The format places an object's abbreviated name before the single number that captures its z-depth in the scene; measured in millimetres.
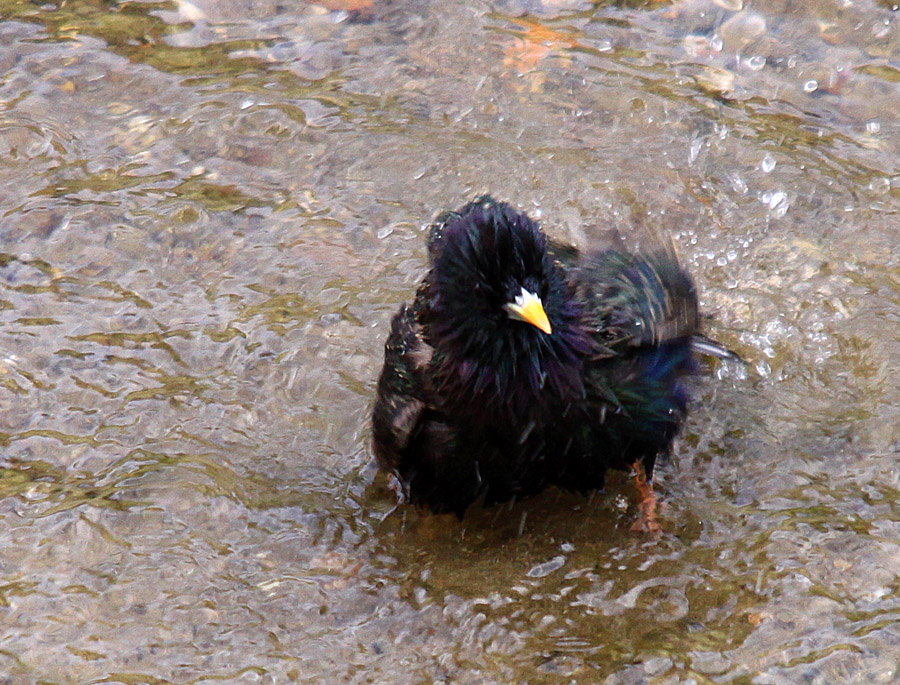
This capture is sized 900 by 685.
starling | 7754
